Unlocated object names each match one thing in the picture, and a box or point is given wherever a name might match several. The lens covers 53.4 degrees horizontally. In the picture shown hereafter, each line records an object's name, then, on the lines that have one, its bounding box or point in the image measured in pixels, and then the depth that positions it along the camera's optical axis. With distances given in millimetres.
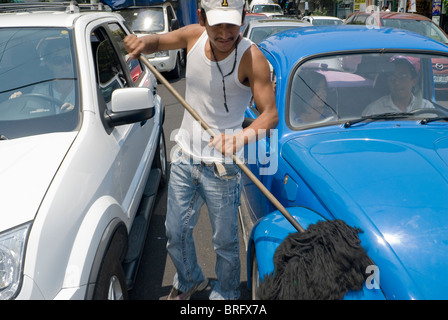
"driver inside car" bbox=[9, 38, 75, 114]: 2777
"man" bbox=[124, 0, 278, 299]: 2348
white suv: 1852
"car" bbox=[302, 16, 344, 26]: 16994
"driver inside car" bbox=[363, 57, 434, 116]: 3166
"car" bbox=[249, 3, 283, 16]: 28484
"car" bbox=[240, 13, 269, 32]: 14379
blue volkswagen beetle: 1919
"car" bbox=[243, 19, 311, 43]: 9456
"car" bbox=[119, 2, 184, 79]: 11766
